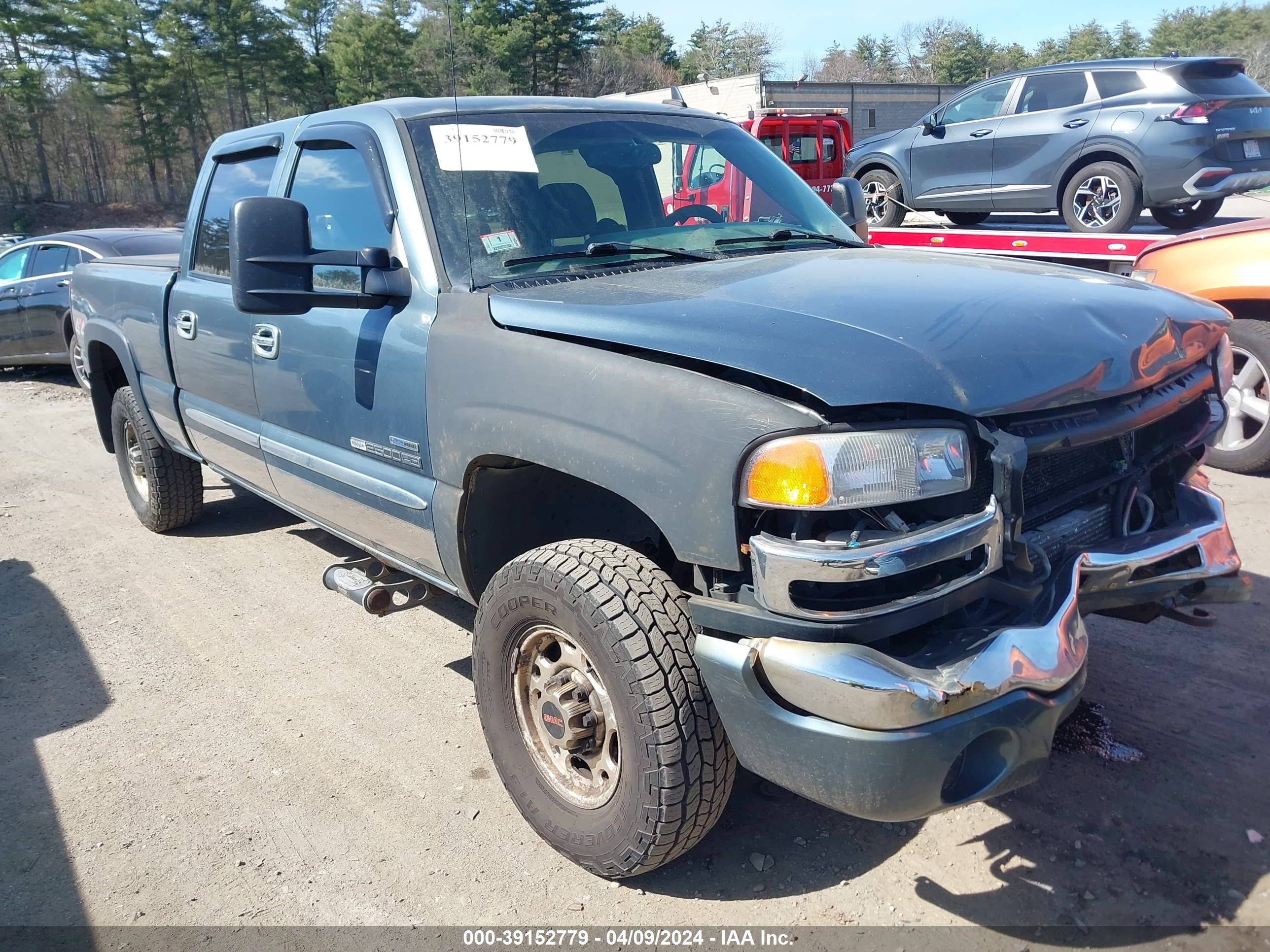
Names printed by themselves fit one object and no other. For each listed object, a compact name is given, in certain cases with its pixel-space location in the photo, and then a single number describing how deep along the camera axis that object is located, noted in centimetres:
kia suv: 838
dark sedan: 1024
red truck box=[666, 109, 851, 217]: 1578
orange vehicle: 512
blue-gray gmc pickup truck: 208
